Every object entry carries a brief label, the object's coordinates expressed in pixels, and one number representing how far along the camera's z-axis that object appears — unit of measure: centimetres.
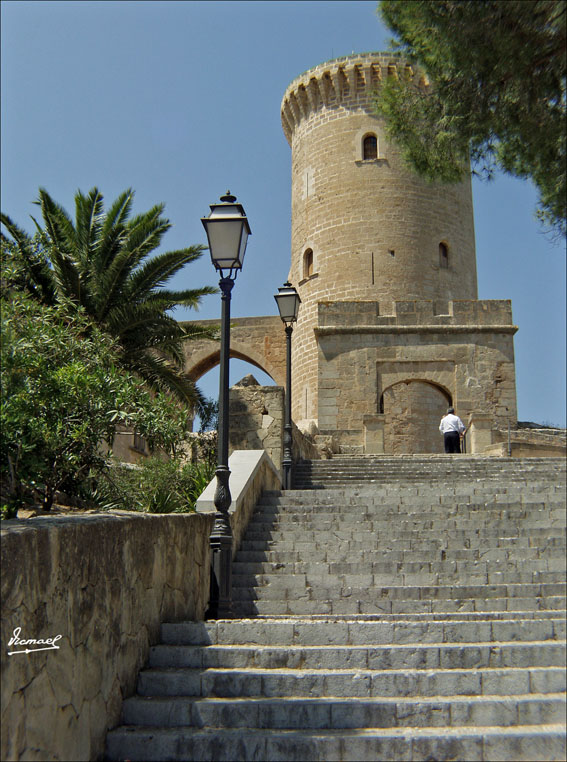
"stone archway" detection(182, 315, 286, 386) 2764
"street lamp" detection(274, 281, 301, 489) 1092
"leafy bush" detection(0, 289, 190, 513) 690
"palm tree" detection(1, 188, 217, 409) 1336
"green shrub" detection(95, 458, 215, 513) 962
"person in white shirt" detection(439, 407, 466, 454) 1550
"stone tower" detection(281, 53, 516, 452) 2364
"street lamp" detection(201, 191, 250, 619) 629
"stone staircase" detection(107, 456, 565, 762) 388
